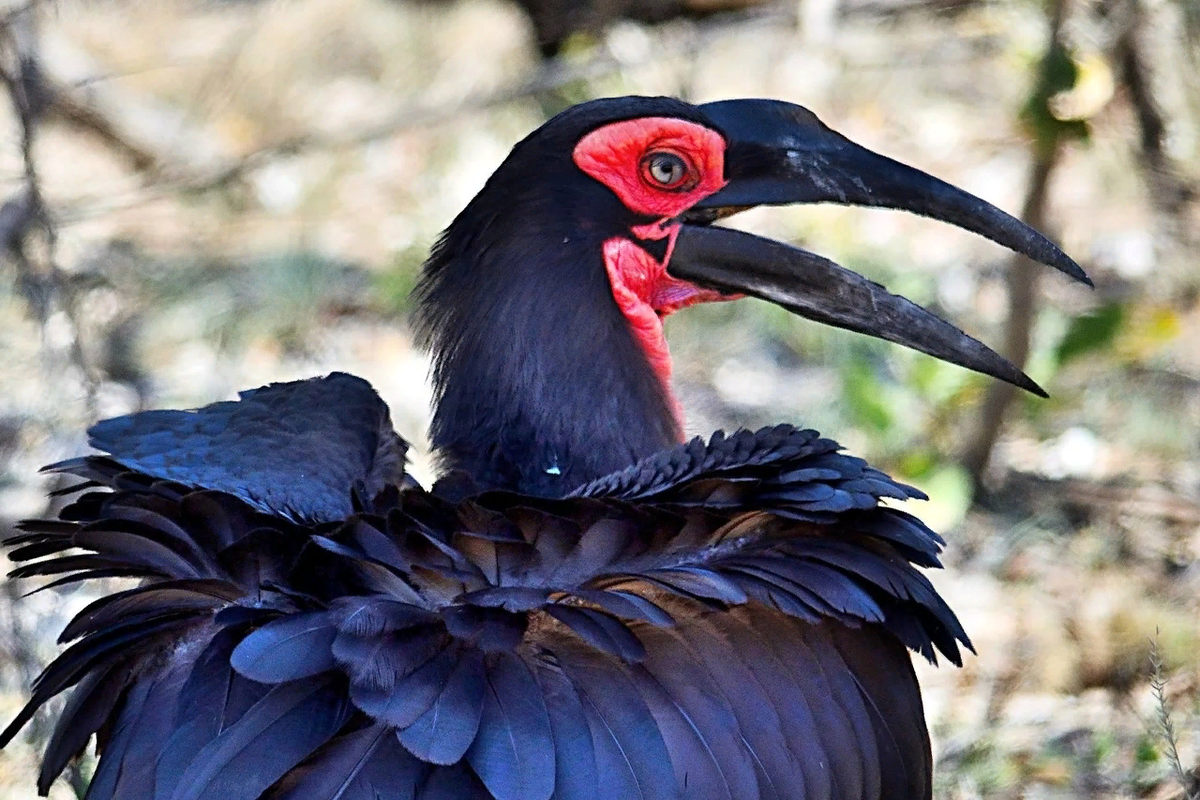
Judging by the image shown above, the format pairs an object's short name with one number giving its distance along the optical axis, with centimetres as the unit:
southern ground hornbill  462
